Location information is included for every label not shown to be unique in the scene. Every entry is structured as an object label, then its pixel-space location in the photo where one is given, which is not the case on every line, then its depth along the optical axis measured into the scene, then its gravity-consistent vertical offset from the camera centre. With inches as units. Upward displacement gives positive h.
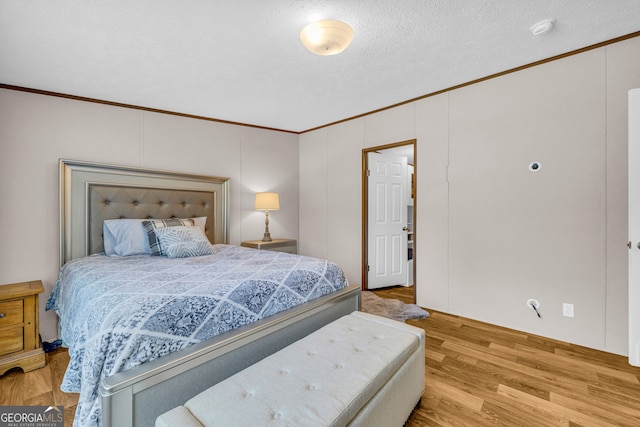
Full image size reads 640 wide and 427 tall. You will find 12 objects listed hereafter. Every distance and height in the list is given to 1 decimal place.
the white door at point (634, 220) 73.0 -2.5
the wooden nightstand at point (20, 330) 82.1 -33.3
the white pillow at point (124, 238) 105.8 -9.0
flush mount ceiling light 72.0 +43.9
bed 46.6 -18.3
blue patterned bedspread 47.0 -18.2
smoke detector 74.8 +47.9
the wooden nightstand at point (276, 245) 149.3 -16.9
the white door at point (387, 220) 157.2 -4.9
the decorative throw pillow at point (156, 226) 106.7 -4.8
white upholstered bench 39.2 -26.8
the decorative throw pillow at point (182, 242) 102.4 -10.5
